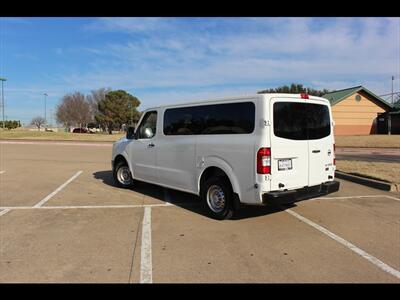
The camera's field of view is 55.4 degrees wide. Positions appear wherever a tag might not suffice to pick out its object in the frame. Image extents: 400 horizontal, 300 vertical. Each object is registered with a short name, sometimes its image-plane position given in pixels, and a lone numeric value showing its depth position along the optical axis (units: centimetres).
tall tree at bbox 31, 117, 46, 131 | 12397
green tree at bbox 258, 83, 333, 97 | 6756
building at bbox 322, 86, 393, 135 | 4516
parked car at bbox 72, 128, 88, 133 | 7413
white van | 579
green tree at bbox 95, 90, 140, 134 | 7656
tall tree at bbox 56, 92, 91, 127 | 7744
